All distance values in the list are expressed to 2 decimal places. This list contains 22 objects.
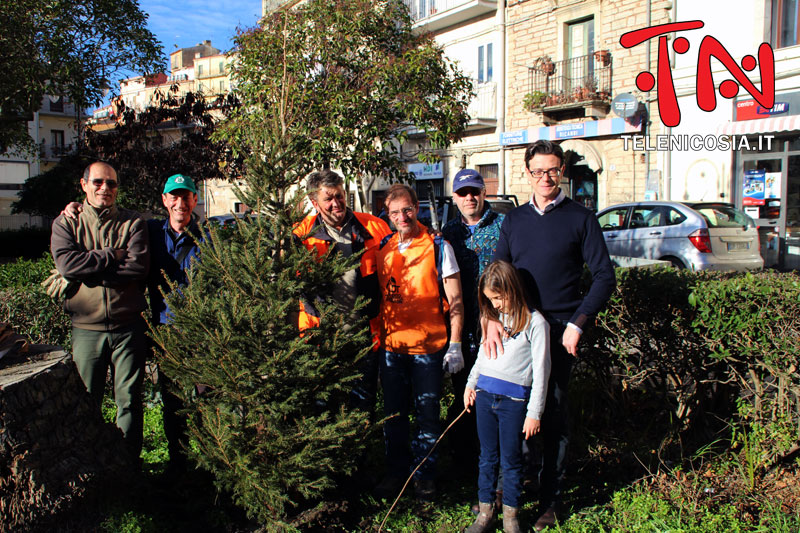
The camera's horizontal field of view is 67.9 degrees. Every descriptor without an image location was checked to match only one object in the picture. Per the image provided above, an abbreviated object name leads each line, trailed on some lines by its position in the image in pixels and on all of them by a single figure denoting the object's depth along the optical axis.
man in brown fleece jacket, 3.41
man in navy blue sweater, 3.03
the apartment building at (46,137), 44.47
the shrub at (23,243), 17.66
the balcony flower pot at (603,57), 16.89
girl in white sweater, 2.92
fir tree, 2.54
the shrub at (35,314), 4.64
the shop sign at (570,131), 17.59
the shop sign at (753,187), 14.09
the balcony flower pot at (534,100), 18.23
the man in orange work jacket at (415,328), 3.30
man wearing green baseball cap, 3.58
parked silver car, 9.97
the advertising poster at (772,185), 13.81
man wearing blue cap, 3.52
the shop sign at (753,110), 13.29
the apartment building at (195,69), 64.31
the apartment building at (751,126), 13.38
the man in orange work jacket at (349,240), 3.33
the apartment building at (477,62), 20.19
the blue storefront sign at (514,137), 19.23
